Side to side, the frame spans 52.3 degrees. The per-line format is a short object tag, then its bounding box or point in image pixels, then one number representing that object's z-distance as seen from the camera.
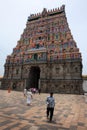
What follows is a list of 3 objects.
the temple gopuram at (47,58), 22.24
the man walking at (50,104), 4.96
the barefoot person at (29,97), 8.19
